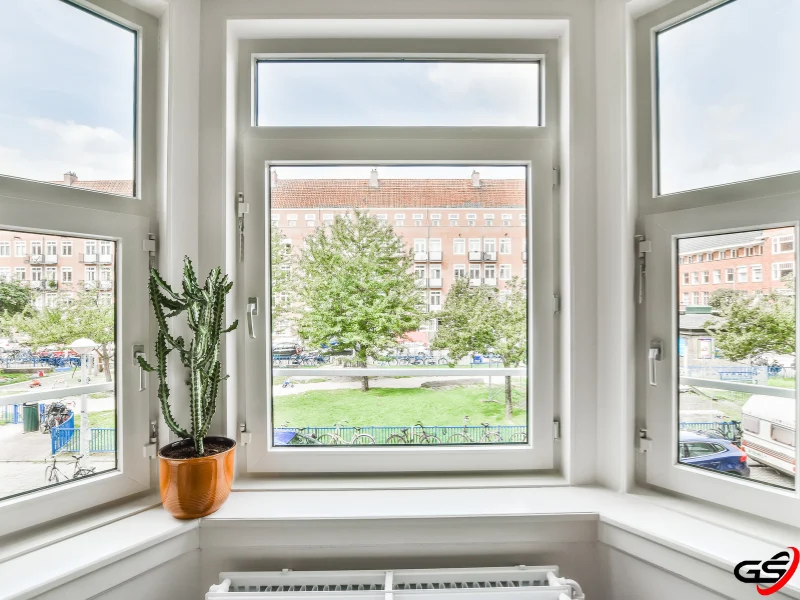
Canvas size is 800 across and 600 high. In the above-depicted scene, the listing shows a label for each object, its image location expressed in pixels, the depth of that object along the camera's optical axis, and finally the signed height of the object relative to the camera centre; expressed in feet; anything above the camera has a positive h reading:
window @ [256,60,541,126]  4.90 +2.51
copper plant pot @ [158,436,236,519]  3.81 -1.66
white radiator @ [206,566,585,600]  3.81 -2.55
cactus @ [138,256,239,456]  3.86 -0.36
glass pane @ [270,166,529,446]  4.90 -0.03
